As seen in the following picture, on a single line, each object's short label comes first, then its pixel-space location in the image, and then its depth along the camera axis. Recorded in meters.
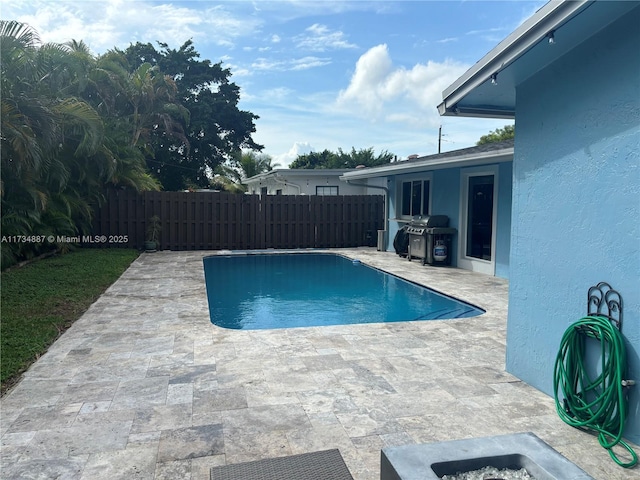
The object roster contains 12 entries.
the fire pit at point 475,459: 1.93
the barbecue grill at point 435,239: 11.34
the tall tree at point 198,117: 26.48
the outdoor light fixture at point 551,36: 3.16
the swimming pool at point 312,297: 7.03
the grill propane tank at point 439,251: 11.44
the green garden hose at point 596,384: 2.97
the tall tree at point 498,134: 31.39
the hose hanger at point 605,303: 3.08
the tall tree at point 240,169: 27.67
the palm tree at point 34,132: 7.61
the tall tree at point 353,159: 35.93
